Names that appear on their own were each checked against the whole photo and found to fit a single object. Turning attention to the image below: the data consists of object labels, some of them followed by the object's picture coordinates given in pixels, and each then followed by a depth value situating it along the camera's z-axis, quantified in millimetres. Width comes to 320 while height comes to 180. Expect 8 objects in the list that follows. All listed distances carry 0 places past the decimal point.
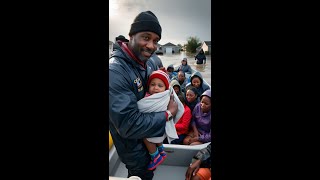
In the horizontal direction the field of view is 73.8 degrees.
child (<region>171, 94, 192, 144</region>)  1369
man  833
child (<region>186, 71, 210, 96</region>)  1586
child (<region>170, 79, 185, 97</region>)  1616
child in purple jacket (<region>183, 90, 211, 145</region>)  1280
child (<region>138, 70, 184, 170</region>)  900
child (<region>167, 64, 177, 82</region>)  2210
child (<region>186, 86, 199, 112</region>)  1546
